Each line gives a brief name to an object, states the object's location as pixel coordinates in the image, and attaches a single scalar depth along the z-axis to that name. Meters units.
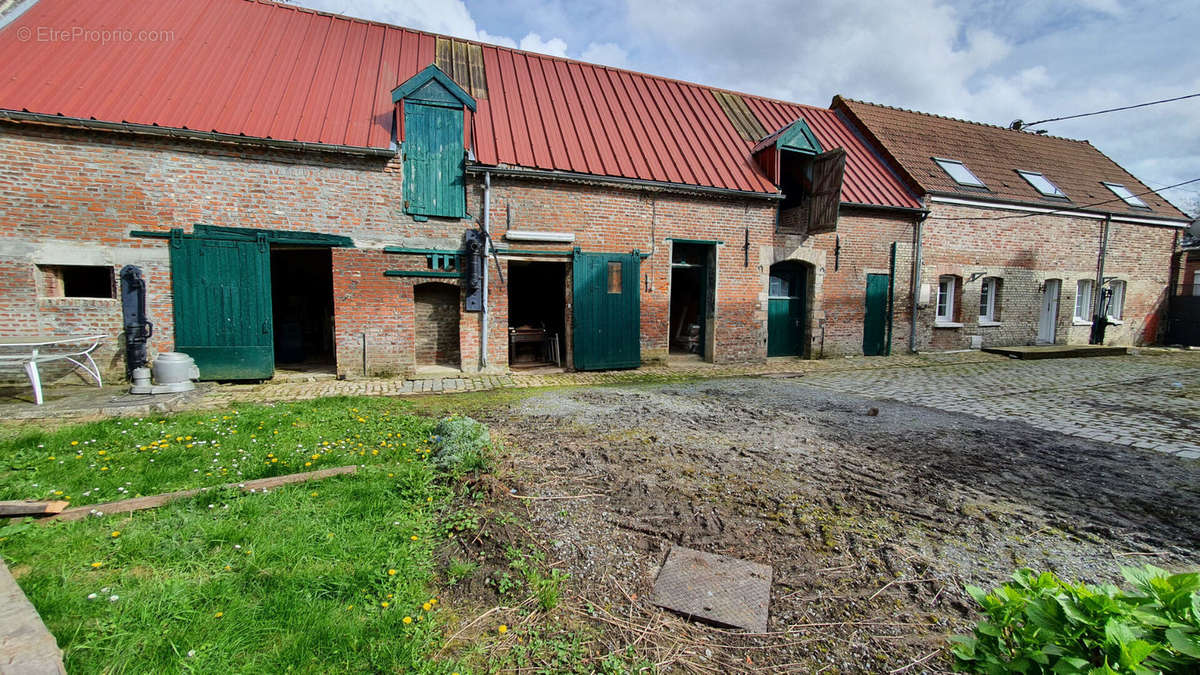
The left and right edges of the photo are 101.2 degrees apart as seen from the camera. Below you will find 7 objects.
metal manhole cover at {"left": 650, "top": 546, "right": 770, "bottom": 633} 2.52
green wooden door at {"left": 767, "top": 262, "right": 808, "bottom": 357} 12.49
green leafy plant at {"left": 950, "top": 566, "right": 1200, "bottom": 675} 1.12
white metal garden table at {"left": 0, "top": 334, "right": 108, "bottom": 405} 6.49
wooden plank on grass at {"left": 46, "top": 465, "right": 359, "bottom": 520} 3.24
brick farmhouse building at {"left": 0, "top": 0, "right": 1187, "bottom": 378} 7.83
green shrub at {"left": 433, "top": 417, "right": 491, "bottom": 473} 4.11
